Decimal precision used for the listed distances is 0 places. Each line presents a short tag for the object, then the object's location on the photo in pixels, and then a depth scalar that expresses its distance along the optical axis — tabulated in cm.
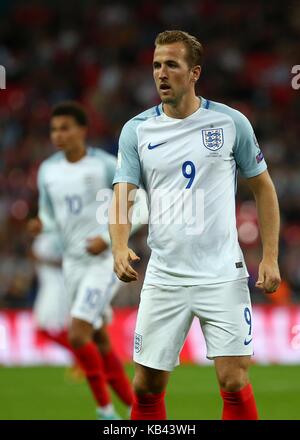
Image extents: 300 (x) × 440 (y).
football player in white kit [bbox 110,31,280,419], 1109
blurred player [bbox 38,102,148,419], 1625
